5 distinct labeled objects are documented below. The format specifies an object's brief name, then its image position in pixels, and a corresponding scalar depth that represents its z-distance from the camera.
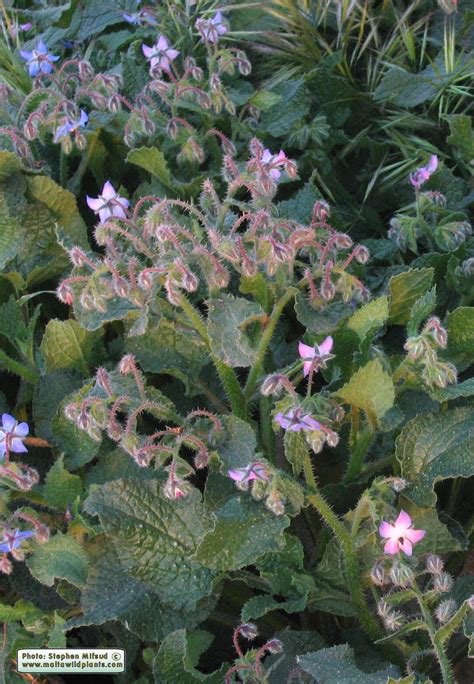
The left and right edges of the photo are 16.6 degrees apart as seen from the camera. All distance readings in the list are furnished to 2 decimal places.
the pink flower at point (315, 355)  0.78
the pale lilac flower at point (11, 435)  0.83
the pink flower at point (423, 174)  0.92
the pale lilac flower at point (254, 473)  0.77
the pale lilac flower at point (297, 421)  0.76
